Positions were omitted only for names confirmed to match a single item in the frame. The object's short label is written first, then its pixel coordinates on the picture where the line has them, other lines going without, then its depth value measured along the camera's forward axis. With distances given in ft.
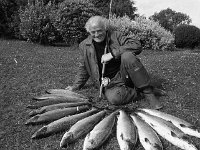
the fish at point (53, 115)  8.54
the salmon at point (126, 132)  7.17
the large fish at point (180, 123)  7.91
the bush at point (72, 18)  22.16
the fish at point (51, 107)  9.03
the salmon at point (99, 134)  7.18
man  9.43
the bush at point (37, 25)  21.97
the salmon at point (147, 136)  7.09
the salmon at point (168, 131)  7.27
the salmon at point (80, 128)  7.45
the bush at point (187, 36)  30.77
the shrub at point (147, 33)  23.97
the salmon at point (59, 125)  7.80
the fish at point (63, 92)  10.16
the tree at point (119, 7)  38.60
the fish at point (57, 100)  9.75
